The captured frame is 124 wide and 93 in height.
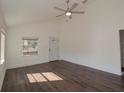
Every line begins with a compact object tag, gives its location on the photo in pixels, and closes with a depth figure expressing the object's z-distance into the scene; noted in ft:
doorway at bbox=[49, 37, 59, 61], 25.84
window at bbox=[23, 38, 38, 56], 21.73
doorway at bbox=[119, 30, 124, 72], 15.96
